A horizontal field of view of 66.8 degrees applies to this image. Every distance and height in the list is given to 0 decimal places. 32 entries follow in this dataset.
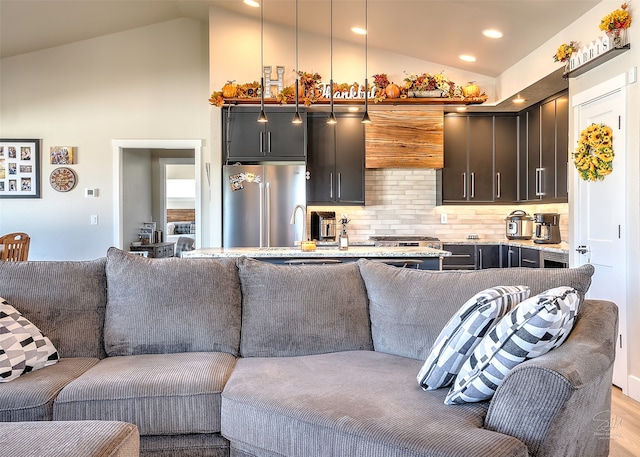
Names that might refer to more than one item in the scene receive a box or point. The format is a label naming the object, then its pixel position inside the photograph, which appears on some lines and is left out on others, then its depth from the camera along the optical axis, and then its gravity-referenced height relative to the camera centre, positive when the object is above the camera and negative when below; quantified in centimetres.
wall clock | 588 +56
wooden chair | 409 -20
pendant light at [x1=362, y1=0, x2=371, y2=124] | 397 +201
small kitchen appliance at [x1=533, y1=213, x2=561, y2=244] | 467 -6
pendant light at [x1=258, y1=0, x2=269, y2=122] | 524 +207
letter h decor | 536 +159
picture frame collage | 586 +65
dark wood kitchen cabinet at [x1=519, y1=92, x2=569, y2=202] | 456 +73
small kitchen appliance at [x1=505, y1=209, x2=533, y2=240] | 533 -5
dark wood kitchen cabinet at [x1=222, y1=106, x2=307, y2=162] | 534 +97
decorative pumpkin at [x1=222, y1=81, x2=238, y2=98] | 512 +141
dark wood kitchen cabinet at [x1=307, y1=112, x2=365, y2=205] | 559 +74
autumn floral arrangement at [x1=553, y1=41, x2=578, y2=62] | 371 +131
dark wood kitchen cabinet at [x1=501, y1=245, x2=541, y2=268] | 456 -36
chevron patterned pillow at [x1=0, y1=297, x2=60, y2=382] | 191 -50
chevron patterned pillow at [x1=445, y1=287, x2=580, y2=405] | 143 -36
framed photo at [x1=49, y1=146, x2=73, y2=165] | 587 +86
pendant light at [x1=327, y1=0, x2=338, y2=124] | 477 +210
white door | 314 +0
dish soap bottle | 386 -15
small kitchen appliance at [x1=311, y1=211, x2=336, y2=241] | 559 -3
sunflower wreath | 325 +47
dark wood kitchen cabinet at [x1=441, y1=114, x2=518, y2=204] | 569 +81
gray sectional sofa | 138 -57
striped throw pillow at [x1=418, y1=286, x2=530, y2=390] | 158 -37
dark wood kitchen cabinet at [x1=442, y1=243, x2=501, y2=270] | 538 -38
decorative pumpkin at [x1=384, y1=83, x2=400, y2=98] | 527 +143
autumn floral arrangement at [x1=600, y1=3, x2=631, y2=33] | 304 +127
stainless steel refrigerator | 518 +20
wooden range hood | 551 +100
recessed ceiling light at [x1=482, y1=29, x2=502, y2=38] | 430 +169
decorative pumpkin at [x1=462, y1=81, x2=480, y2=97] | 527 +143
